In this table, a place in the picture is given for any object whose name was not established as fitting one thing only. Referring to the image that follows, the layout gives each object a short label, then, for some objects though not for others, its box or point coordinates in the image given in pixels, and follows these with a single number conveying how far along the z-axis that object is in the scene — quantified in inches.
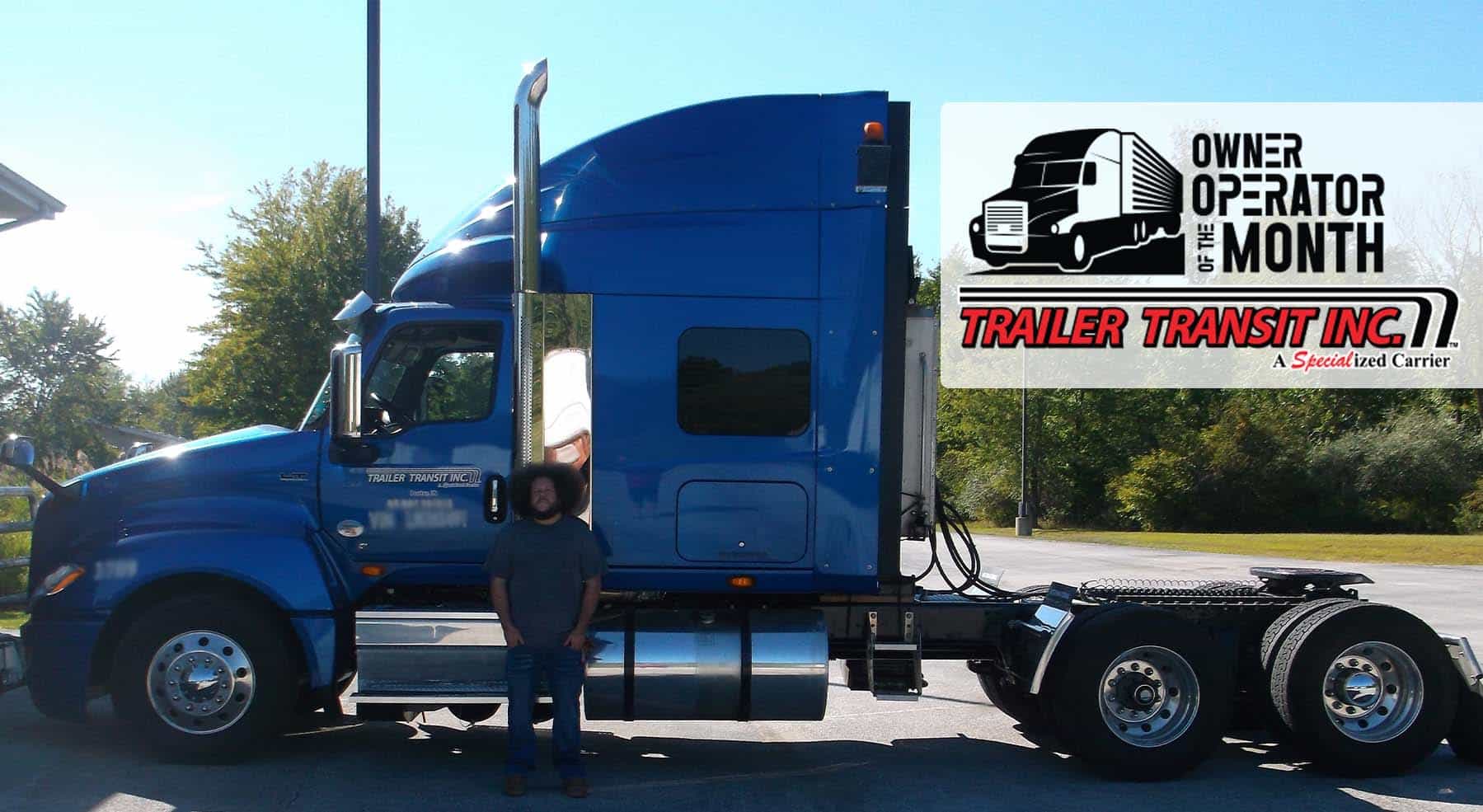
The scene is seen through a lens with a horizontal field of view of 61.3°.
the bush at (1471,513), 1755.7
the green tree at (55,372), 2741.1
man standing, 253.4
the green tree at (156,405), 3408.0
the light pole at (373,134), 480.4
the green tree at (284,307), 1176.8
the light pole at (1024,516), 1657.2
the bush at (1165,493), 1882.4
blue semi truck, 270.2
